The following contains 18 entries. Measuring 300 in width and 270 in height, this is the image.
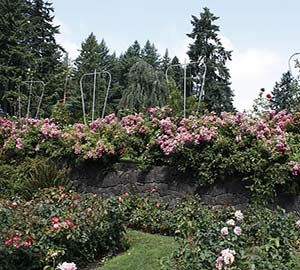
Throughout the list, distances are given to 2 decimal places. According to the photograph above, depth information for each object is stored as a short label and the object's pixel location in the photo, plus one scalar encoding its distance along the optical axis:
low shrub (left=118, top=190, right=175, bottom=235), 5.91
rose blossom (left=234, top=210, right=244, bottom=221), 3.74
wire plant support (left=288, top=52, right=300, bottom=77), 8.26
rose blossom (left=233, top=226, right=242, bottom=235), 3.36
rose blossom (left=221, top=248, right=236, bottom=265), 2.83
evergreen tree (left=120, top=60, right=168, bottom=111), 17.94
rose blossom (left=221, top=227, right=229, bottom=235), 3.30
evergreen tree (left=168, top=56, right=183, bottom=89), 25.33
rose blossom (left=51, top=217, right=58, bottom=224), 4.59
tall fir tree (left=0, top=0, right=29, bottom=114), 24.84
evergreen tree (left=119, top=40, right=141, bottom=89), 31.16
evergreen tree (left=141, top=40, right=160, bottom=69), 35.75
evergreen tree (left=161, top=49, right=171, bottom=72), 36.34
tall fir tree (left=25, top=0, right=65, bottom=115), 26.35
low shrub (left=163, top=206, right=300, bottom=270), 3.15
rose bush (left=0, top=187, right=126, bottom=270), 4.29
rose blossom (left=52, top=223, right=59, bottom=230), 4.49
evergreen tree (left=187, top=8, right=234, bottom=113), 25.06
